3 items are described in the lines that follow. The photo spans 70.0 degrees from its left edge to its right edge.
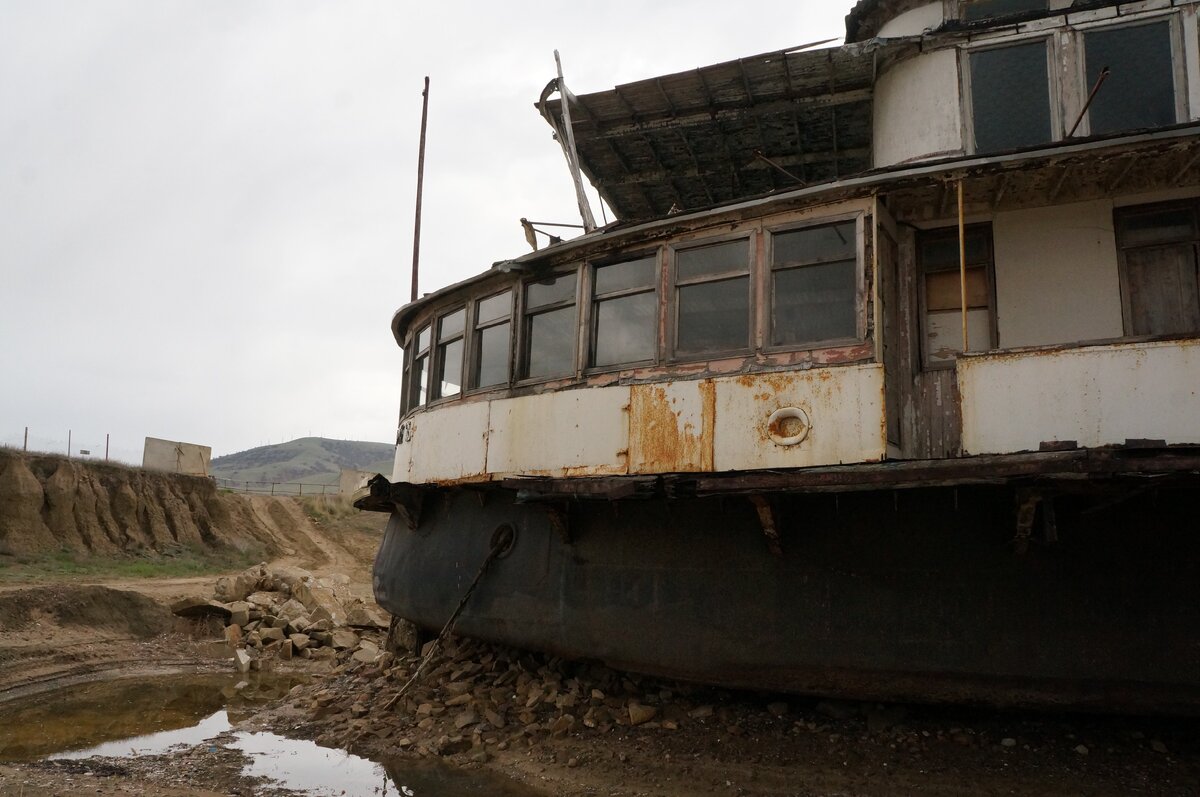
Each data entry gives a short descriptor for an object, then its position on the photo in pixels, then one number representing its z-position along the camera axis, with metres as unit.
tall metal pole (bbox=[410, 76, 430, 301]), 13.16
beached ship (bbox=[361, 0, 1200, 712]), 6.34
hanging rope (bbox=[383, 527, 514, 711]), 9.23
